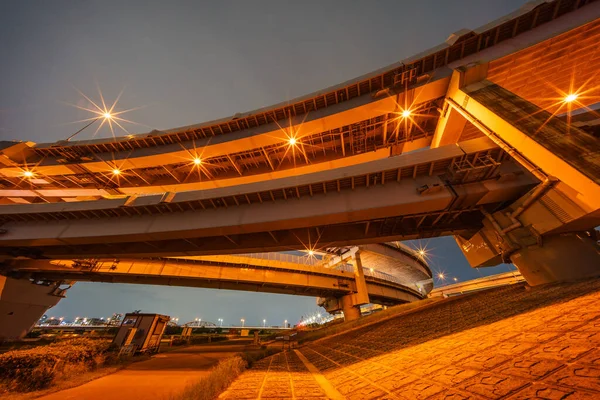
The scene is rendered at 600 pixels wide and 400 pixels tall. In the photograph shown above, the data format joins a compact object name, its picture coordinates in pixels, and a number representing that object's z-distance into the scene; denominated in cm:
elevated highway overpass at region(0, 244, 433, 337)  1875
